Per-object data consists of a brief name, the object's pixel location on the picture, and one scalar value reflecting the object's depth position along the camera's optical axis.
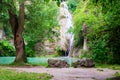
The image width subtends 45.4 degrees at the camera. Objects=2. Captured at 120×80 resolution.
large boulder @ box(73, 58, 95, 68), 9.96
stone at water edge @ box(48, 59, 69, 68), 9.86
